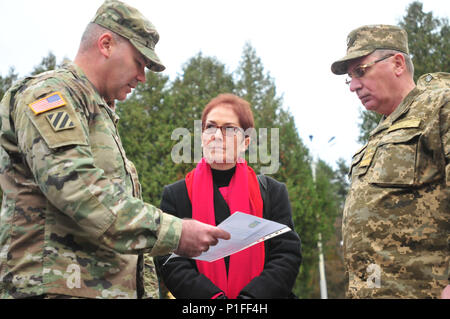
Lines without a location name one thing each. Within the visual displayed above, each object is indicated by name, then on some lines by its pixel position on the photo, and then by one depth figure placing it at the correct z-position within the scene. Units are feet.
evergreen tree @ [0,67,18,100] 66.52
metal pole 73.77
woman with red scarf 9.87
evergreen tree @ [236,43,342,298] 57.47
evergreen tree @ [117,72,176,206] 47.96
